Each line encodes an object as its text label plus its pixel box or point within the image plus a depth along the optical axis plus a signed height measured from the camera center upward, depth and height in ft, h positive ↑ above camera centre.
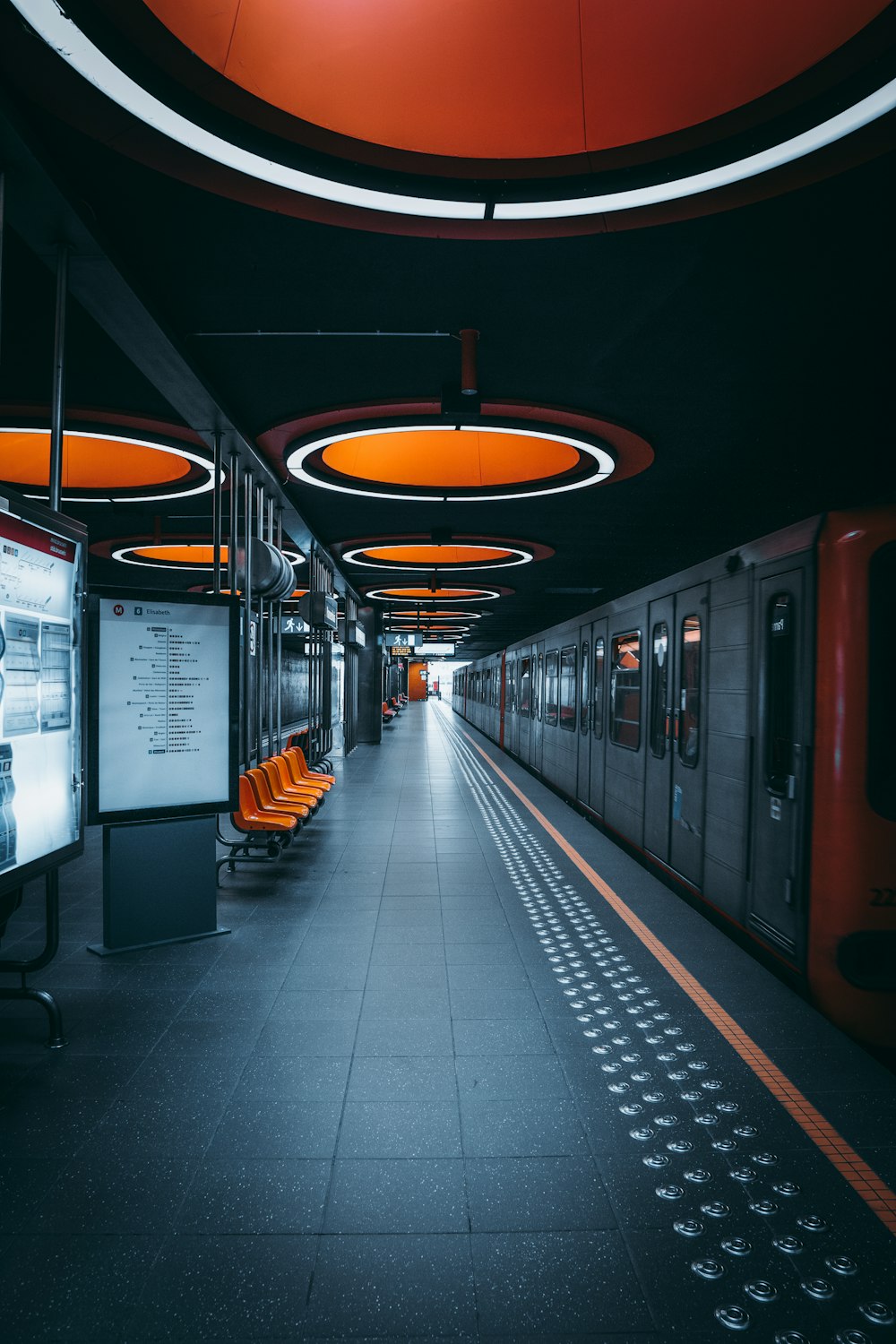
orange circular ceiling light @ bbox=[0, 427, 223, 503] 26.11 +7.17
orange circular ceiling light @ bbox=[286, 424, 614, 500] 25.76 +7.35
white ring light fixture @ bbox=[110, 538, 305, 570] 40.98 +6.87
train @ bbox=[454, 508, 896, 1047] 11.59 -1.34
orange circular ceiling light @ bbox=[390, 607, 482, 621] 79.46 +6.50
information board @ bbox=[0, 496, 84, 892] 9.15 -0.19
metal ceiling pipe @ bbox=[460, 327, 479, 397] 15.46 +6.22
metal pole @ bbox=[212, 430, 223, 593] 20.38 +4.52
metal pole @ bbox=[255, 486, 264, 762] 26.45 +0.97
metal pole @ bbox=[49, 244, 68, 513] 11.38 +4.44
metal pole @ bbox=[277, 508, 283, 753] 29.30 +2.73
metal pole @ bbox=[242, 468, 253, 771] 23.20 +3.17
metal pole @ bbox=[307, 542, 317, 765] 41.37 -0.09
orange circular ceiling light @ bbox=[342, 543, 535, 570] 42.91 +6.78
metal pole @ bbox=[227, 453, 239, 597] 20.33 +4.30
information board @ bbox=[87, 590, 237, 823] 14.56 -0.59
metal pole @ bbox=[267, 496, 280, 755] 27.68 +2.46
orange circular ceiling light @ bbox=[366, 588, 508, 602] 63.10 +6.90
